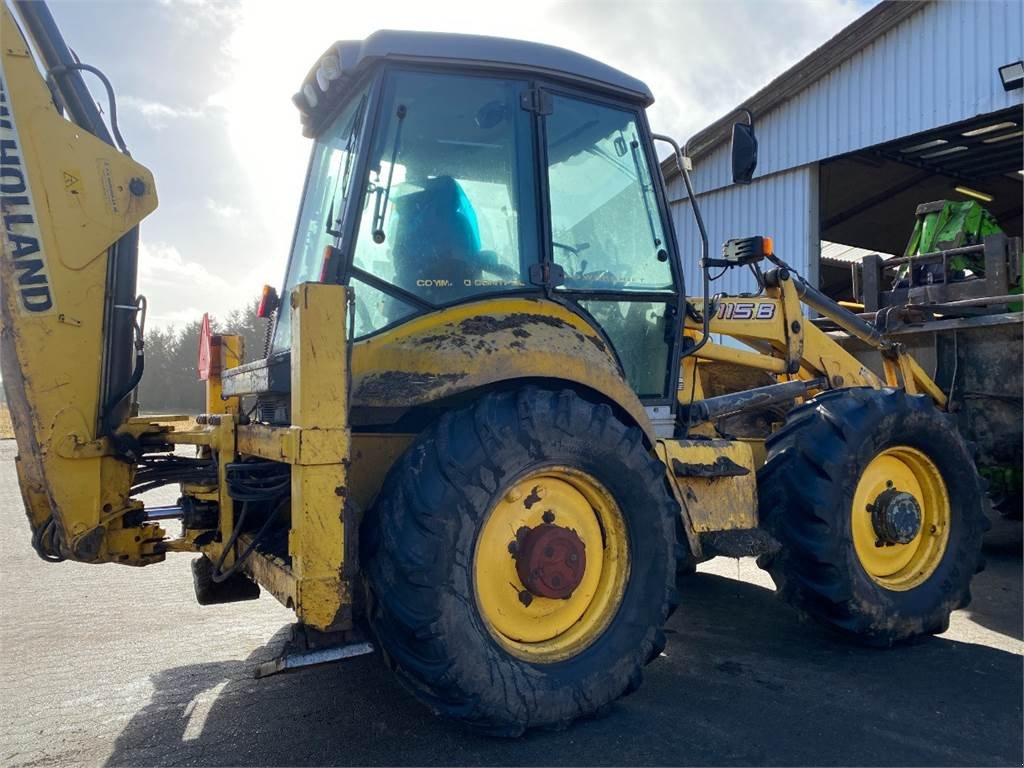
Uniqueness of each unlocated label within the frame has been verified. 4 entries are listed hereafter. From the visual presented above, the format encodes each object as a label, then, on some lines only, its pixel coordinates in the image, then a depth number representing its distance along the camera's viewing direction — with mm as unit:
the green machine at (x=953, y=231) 7473
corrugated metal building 9070
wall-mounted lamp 8516
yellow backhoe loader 2631
